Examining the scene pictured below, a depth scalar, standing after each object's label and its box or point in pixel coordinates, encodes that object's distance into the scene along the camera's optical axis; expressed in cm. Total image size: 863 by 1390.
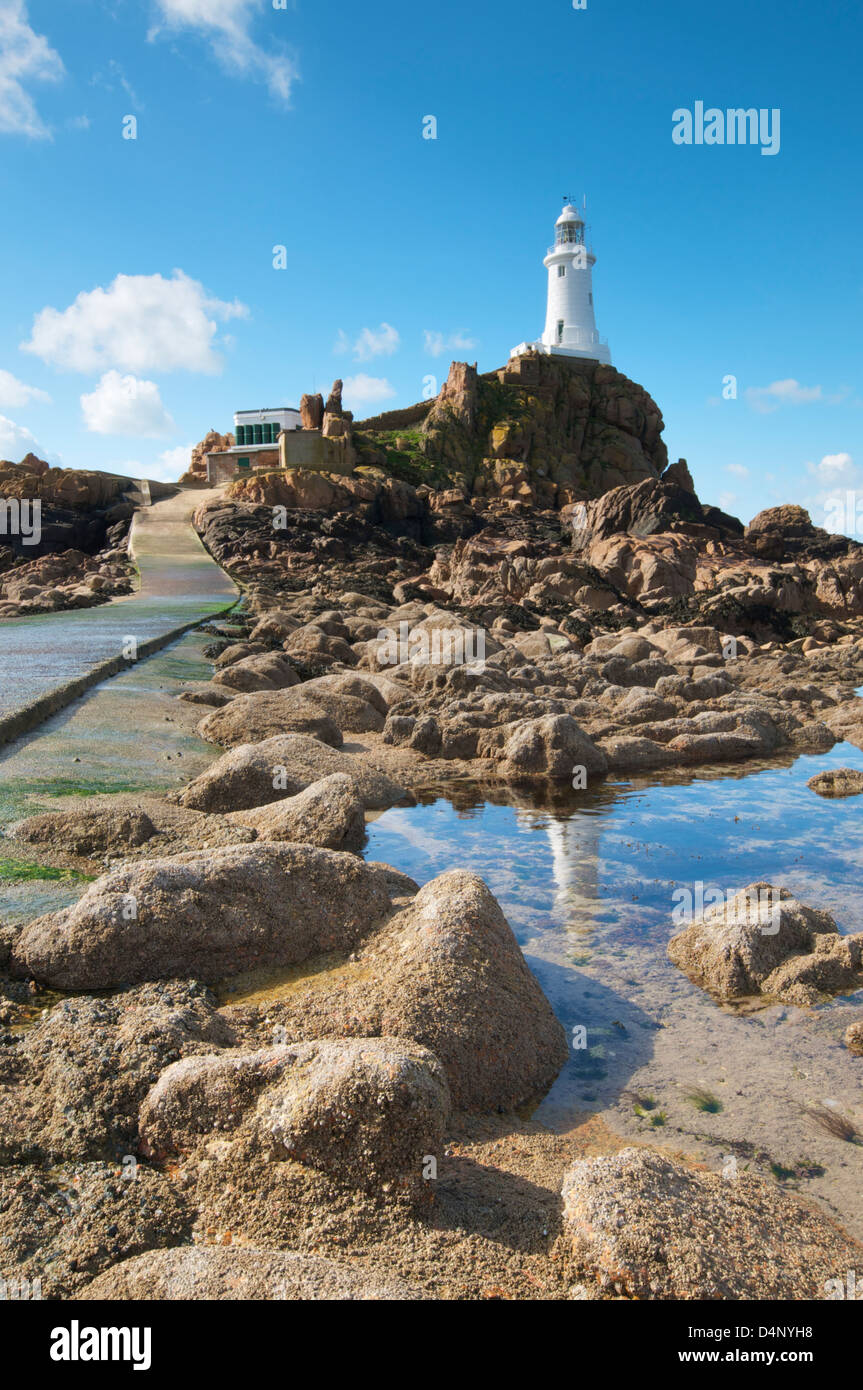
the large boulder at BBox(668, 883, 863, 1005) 534
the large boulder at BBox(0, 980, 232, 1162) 323
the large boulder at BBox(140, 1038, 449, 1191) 305
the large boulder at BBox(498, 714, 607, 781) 1077
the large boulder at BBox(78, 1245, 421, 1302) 251
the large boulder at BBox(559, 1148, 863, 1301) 271
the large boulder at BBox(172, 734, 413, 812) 754
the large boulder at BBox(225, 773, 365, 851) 646
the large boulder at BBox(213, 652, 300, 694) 1356
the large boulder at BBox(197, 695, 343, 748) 1036
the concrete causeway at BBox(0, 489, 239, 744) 1049
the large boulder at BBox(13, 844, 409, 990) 445
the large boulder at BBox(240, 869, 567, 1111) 409
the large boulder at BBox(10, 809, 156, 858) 603
